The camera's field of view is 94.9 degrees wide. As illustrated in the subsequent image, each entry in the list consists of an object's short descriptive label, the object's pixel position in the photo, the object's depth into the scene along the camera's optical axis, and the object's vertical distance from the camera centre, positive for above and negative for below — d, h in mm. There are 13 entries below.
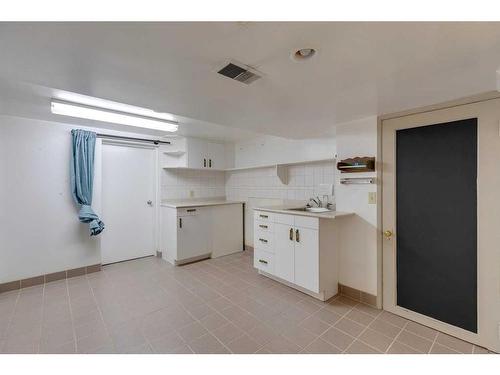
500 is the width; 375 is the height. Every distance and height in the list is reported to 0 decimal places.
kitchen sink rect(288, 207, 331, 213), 2976 -328
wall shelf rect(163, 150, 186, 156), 3943 +576
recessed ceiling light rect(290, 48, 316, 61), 1164 +683
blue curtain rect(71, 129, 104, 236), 3053 +113
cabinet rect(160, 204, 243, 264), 3568 -785
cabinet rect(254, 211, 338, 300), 2432 -771
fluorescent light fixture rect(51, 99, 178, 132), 2189 +762
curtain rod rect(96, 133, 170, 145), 3383 +756
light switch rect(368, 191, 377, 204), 2309 -133
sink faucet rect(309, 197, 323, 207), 3223 -237
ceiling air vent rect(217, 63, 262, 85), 1317 +679
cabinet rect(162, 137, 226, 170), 3977 +566
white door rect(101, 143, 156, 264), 3543 -256
